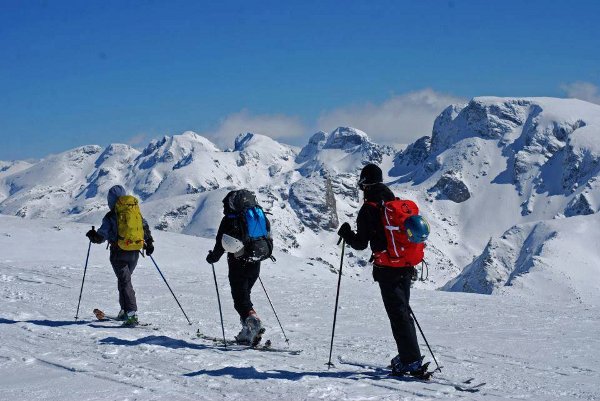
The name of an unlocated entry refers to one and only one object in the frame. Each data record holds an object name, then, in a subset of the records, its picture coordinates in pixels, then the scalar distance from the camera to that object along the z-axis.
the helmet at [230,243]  9.03
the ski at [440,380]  7.01
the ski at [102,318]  11.27
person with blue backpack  9.24
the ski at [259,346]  9.16
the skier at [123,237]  11.02
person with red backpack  7.44
